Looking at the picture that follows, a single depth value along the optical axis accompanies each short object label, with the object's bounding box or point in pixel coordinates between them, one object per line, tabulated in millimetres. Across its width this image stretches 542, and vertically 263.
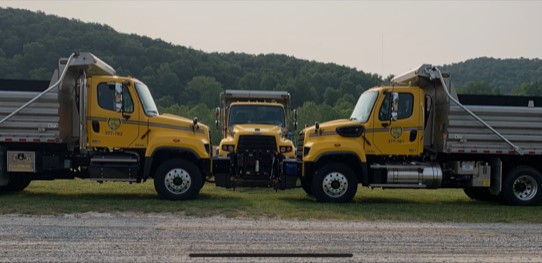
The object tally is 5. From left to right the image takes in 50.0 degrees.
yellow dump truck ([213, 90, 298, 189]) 14078
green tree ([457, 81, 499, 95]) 43919
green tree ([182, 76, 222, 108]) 57922
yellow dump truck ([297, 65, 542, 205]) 14000
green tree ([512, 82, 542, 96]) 41897
